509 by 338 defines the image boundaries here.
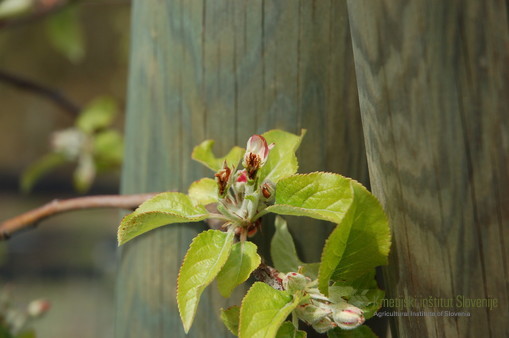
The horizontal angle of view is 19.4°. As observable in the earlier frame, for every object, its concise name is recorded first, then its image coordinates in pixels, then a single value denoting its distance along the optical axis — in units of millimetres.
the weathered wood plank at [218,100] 665
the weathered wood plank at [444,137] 587
